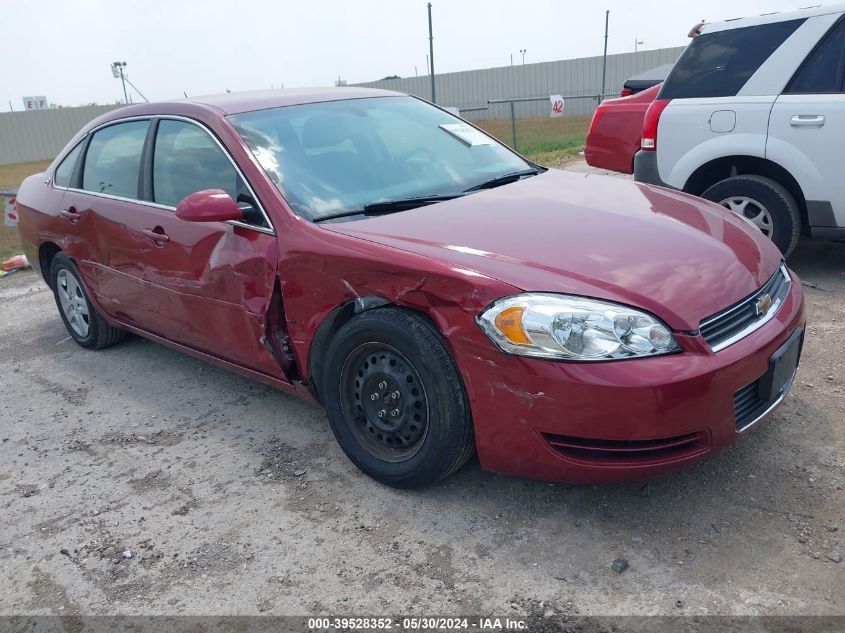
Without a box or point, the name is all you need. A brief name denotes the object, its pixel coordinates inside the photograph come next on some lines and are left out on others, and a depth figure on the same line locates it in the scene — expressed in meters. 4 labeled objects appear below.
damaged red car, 2.56
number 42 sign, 17.07
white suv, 5.04
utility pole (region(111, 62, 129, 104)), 26.71
